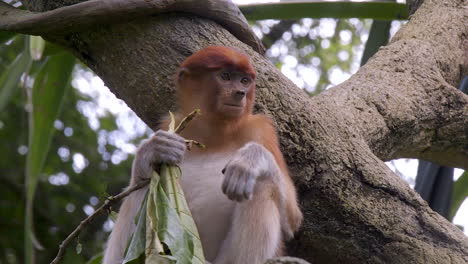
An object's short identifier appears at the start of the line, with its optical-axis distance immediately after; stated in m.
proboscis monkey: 5.05
